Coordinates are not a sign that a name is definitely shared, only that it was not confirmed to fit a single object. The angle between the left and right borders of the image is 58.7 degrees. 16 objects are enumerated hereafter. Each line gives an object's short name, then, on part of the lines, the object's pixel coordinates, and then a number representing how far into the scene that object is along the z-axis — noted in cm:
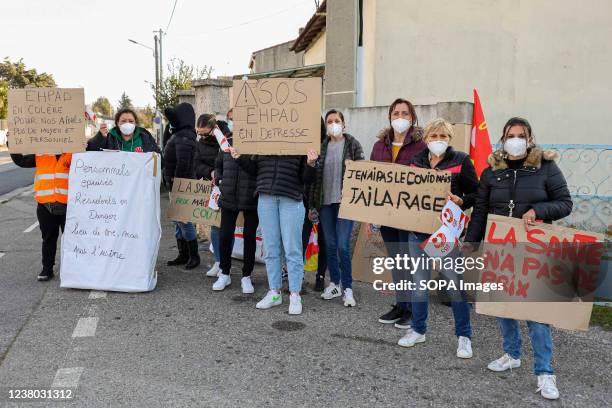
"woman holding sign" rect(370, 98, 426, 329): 444
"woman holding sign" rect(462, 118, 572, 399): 340
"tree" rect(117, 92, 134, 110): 11798
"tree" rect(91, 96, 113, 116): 13050
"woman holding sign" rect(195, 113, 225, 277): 590
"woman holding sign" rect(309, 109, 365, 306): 508
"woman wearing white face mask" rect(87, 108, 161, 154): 578
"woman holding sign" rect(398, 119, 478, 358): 395
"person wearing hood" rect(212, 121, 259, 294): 527
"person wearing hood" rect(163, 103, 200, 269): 643
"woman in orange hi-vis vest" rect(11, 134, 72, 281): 569
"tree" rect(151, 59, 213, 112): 2552
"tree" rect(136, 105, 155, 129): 4205
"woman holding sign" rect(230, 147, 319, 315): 485
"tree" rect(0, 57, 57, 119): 7138
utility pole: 2767
